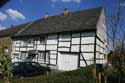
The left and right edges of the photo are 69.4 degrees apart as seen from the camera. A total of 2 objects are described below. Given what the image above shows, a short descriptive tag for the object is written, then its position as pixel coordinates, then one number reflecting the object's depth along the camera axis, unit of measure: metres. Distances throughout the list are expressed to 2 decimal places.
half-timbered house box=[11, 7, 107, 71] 9.94
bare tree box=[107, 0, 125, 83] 4.20
